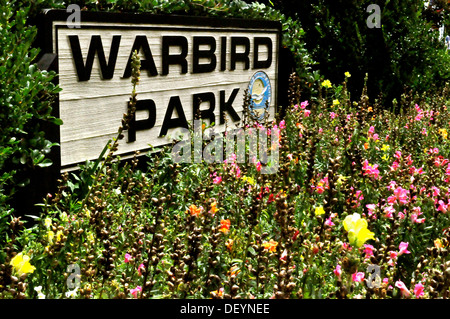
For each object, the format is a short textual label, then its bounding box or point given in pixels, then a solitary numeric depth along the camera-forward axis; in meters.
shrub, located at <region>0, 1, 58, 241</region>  2.99
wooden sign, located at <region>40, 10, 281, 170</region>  3.80
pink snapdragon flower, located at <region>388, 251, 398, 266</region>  2.05
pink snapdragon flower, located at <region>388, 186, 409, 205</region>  2.77
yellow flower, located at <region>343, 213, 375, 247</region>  1.84
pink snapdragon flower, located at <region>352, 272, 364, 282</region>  2.05
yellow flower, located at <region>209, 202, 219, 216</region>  2.55
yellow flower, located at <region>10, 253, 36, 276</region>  1.78
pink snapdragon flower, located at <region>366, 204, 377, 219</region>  2.68
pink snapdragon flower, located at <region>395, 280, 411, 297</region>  1.74
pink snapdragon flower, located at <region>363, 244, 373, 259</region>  2.26
